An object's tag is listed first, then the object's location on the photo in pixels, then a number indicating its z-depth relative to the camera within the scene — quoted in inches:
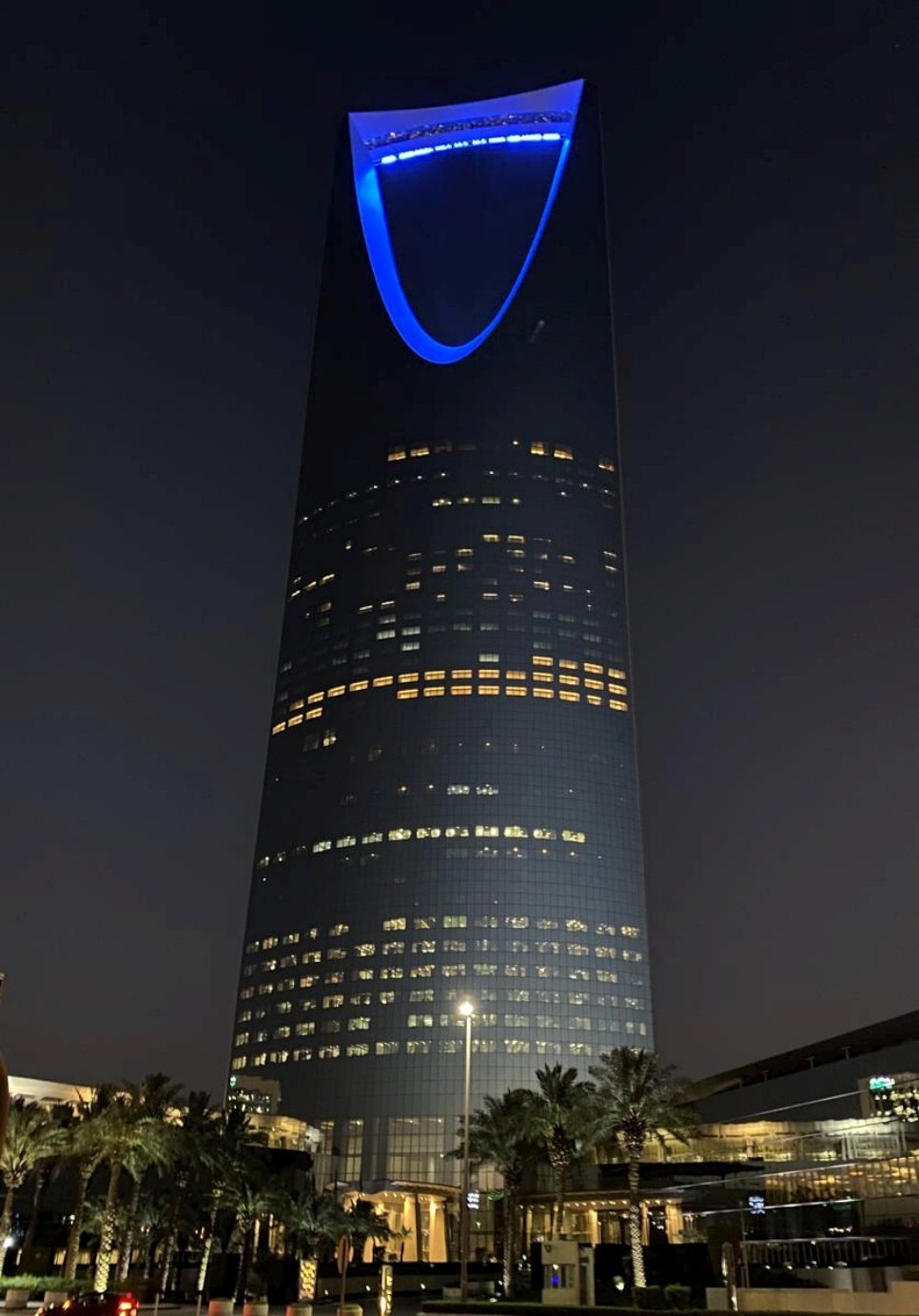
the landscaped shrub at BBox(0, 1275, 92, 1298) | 2212.1
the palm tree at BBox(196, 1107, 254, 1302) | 2613.2
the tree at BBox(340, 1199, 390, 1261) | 3056.1
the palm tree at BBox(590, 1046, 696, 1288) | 2437.3
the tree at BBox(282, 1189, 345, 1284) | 2775.6
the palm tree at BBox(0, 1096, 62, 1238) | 2426.2
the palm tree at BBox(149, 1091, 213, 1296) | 2623.0
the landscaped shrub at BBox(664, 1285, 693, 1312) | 1940.2
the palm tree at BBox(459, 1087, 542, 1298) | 2965.1
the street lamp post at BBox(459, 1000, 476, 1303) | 1826.6
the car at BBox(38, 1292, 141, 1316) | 1275.8
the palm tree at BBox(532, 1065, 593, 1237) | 2778.1
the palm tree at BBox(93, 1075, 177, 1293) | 2416.3
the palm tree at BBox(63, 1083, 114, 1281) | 2415.1
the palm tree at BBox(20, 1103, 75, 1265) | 2527.1
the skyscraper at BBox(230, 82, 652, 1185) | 6328.7
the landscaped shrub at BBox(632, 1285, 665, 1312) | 1915.6
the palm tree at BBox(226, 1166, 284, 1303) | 2588.6
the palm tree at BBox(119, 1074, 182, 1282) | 2484.0
